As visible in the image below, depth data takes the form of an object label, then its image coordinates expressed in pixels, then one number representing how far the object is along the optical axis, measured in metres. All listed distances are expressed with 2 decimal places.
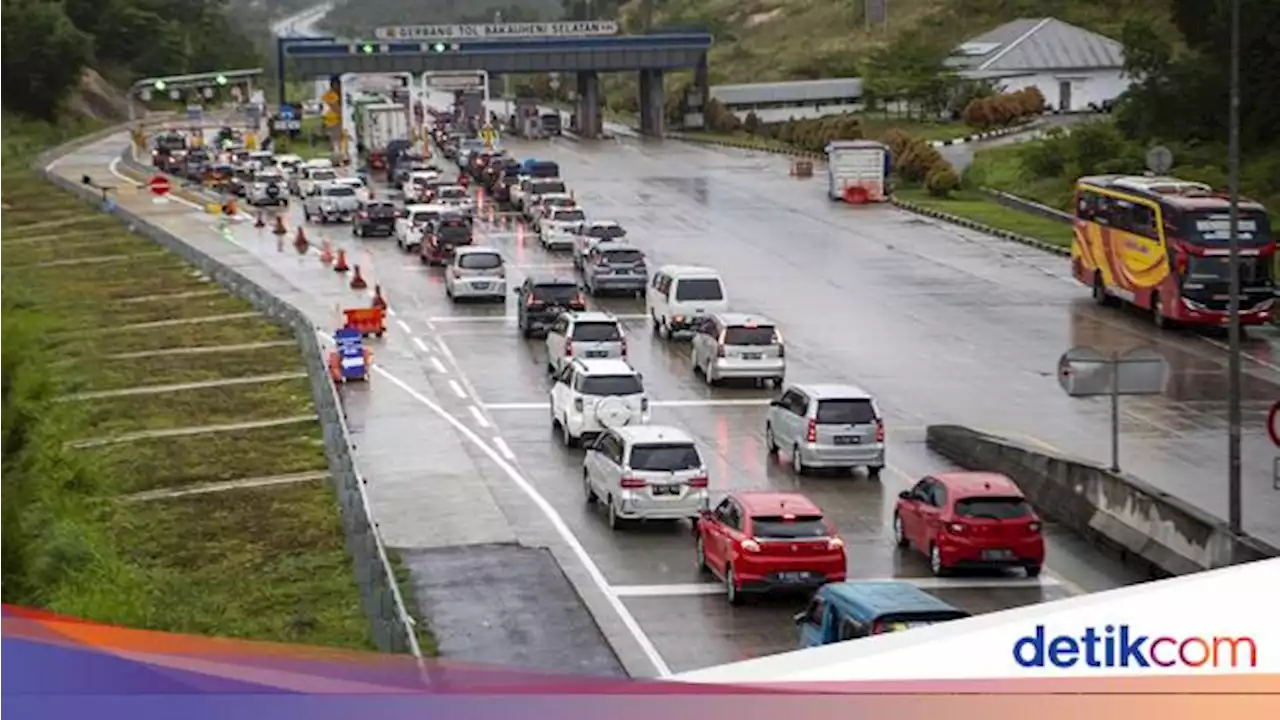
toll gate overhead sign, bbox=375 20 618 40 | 124.00
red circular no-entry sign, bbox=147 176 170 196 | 88.69
